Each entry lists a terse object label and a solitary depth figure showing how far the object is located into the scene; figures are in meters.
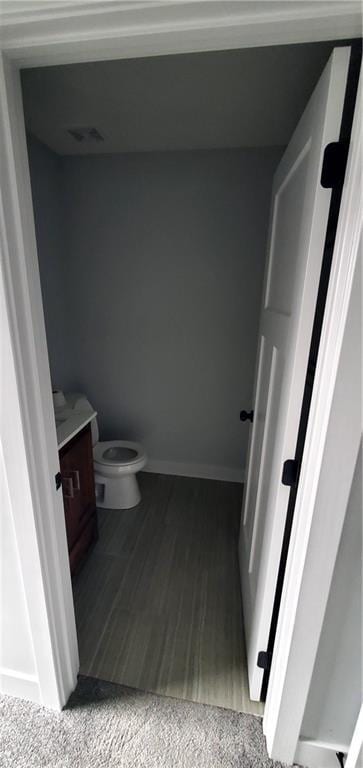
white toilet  2.05
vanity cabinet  1.51
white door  0.74
